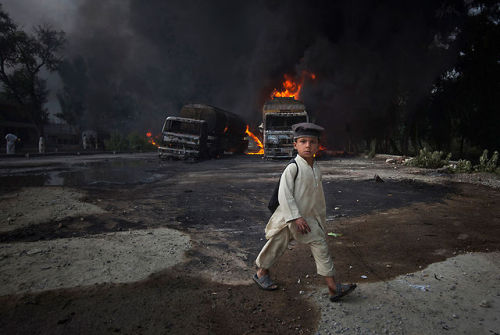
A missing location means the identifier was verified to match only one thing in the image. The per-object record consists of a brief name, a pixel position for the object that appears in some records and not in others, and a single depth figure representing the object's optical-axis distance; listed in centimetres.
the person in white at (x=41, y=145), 2290
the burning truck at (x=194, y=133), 1764
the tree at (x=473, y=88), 1445
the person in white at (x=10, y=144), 2048
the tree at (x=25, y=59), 2812
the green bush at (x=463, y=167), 1007
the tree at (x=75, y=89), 5738
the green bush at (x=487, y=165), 950
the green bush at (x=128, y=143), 3136
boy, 242
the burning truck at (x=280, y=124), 1761
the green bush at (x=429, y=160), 1203
